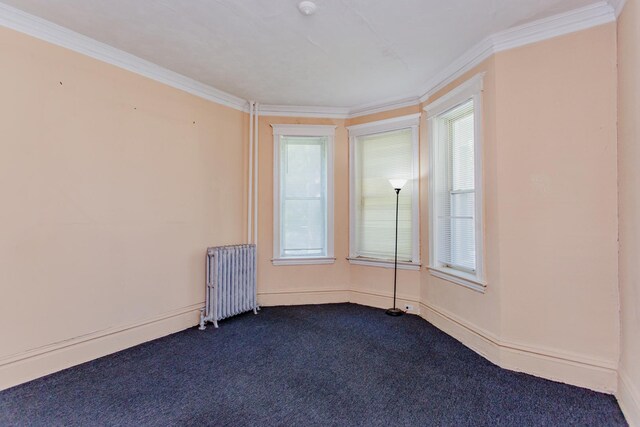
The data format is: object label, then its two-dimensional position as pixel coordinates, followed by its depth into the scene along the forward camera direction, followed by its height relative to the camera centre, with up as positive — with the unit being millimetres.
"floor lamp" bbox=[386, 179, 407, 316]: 3905 -632
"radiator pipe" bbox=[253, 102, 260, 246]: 4273 +371
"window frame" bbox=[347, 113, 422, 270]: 3963 +438
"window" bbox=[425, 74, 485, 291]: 2918 +289
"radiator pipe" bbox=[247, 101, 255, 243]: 4242 +449
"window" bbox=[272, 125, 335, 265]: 4445 +285
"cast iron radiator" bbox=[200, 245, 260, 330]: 3604 -803
